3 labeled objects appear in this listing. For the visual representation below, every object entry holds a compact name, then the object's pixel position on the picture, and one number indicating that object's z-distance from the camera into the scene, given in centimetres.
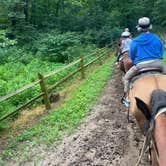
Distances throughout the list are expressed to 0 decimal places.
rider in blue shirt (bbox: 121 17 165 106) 310
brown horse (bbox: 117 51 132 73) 509
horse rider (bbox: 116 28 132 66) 563
